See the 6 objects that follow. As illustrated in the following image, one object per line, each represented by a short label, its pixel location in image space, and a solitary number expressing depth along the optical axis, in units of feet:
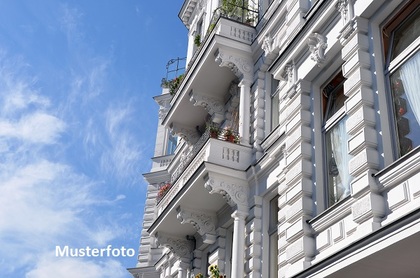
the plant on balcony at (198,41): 72.64
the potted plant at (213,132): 54.00
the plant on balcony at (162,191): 70.22
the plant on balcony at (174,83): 76.47
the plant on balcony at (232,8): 66.18
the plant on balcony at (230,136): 54.22
